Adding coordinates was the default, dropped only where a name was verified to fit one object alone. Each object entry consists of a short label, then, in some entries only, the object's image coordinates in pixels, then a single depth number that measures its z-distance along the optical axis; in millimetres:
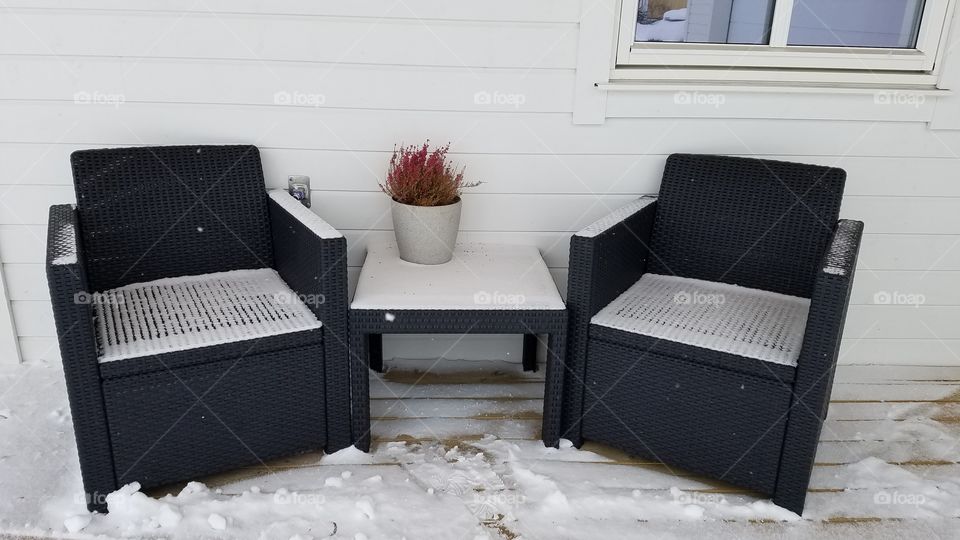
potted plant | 2305
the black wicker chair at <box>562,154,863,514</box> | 1942
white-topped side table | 2084
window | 2471
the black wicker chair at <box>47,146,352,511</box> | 1857
